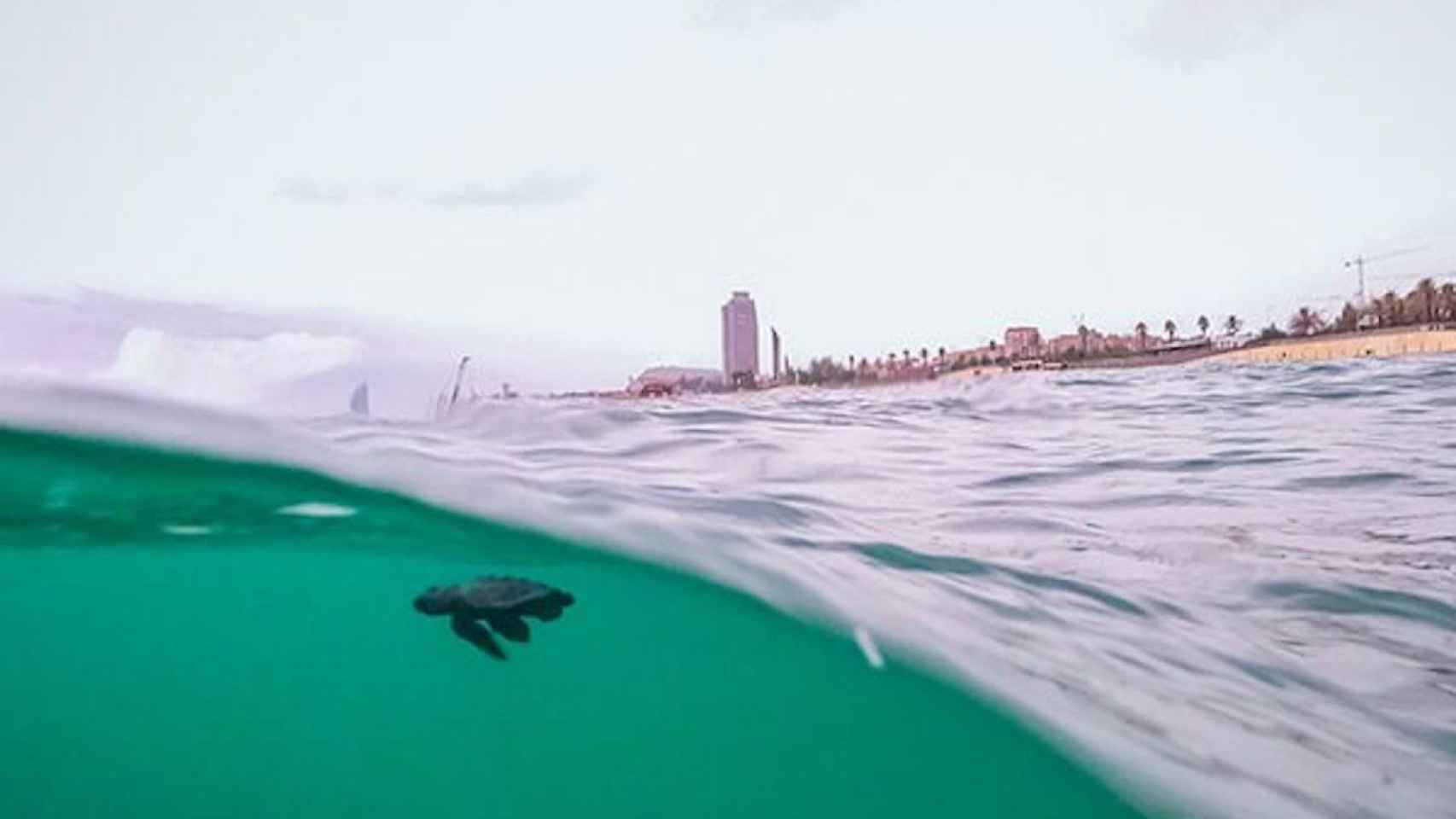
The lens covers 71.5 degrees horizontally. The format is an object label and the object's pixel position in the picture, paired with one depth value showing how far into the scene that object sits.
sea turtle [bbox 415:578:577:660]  5.76
